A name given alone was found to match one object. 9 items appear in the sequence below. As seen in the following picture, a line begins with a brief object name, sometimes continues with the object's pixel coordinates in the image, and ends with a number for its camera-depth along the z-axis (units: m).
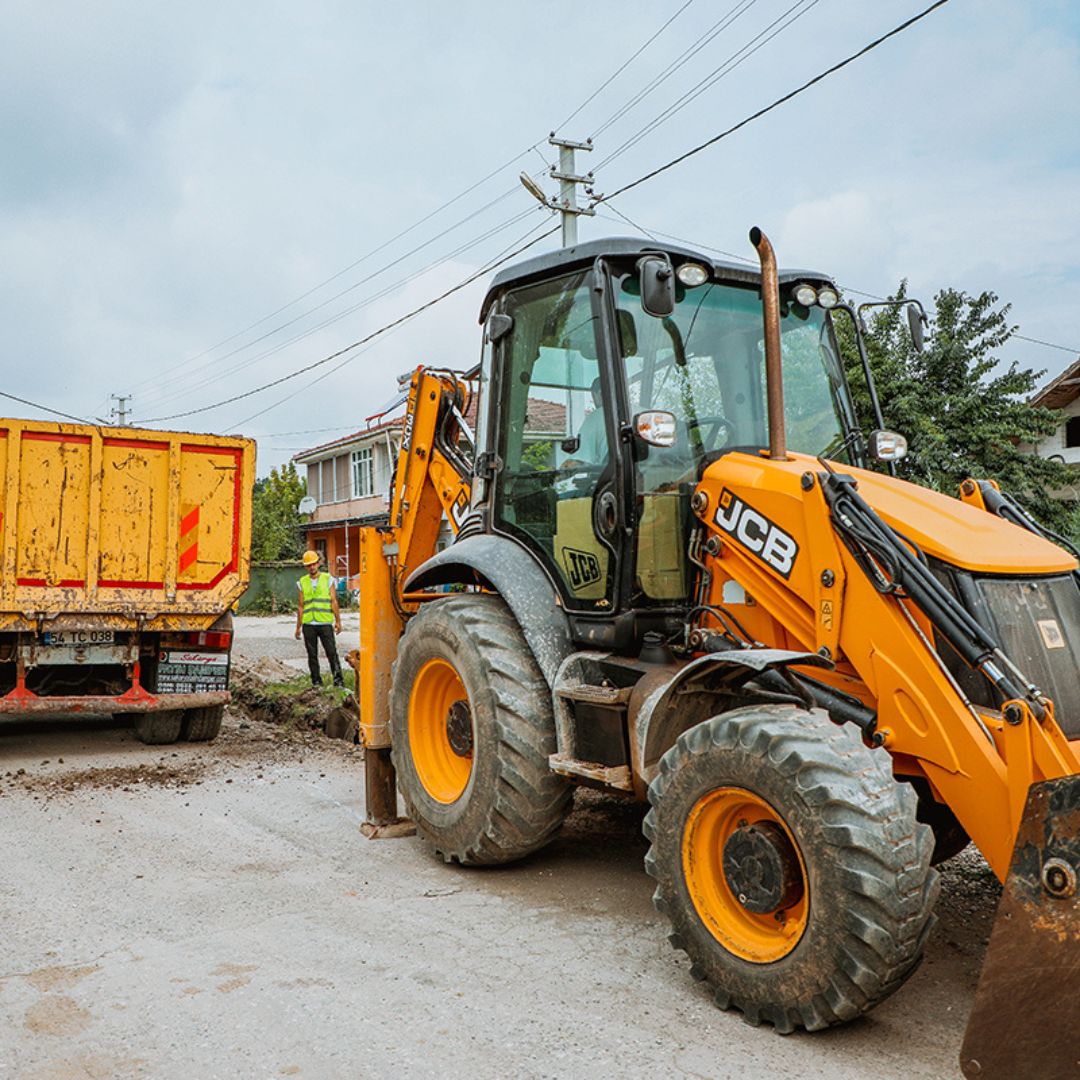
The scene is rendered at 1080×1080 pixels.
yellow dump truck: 8.48
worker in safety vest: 12.55
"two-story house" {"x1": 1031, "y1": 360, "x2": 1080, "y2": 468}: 22.52
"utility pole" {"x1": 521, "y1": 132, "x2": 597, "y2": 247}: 18.75
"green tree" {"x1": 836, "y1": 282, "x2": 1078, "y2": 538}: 15.38
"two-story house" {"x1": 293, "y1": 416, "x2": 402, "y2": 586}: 39.53
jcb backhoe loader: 3.35
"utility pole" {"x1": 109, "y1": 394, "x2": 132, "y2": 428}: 43.69
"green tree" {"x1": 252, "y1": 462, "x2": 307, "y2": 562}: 40.62
